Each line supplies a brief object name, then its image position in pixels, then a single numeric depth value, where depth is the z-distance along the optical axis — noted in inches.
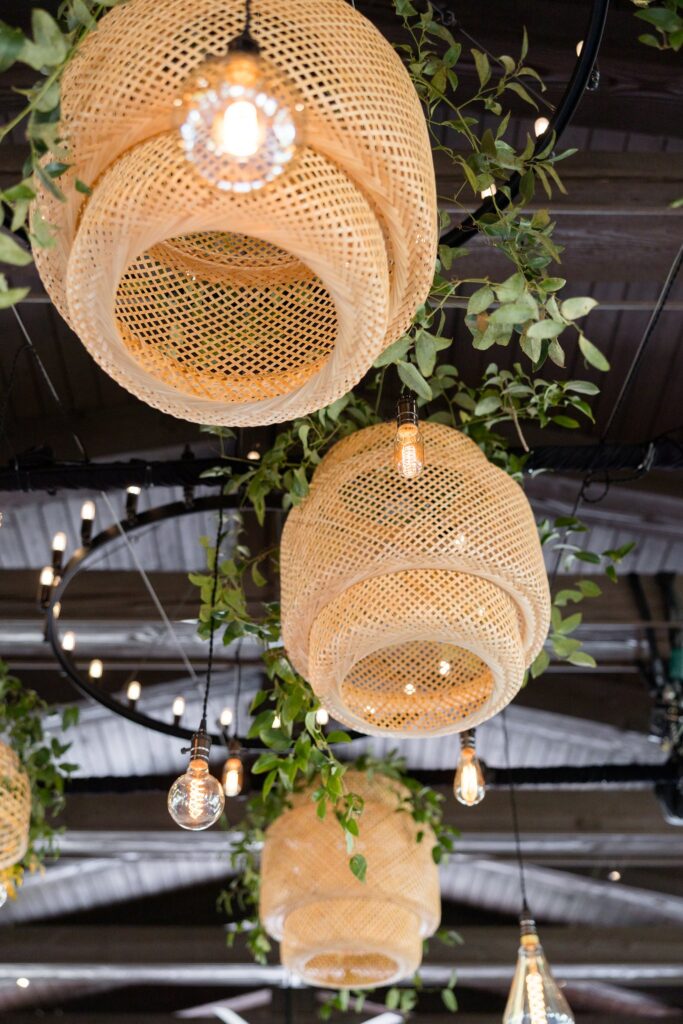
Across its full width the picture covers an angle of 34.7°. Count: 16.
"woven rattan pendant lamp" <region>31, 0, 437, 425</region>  41.8
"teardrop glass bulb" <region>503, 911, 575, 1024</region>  107.1
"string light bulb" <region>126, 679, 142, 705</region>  165.0
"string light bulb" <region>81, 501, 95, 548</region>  131.3
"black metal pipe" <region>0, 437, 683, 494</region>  128.6
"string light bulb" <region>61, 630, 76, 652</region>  147.7
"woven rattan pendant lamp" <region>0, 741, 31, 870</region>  118.3
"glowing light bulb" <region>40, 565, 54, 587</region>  137.4
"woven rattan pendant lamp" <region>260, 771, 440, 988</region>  135.0
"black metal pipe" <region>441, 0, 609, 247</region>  59.3
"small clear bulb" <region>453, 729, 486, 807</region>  96.7
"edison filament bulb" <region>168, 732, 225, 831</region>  83.2
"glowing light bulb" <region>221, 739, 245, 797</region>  108.1
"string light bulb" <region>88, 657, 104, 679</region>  155.6
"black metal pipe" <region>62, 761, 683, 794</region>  204.1
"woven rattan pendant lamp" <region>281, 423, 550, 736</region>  71.8
